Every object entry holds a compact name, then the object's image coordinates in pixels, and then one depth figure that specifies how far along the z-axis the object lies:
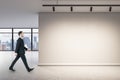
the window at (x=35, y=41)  11.57
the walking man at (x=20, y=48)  3.99
